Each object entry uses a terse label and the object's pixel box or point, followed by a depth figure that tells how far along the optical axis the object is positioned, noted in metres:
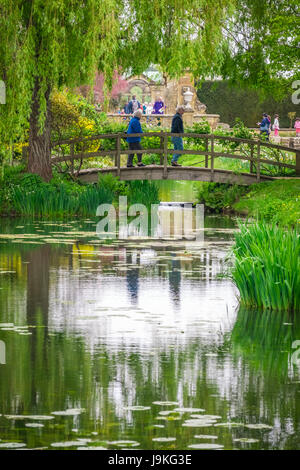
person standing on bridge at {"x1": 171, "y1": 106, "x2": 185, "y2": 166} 46.00
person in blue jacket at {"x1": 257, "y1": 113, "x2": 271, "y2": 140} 69.30
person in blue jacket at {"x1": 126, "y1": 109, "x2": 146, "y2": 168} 44.42
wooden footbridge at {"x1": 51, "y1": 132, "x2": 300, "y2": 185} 42.77
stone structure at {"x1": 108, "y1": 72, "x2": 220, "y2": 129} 76.00
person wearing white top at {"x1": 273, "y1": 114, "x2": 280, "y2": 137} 80.52
